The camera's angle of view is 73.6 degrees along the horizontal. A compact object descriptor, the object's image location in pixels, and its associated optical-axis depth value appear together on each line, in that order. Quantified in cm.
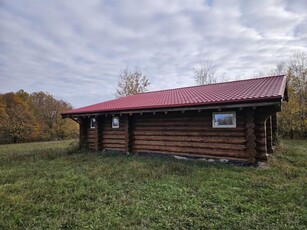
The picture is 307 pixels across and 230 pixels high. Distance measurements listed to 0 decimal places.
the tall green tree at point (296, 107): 1916
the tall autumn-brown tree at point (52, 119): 3525
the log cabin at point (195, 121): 780
